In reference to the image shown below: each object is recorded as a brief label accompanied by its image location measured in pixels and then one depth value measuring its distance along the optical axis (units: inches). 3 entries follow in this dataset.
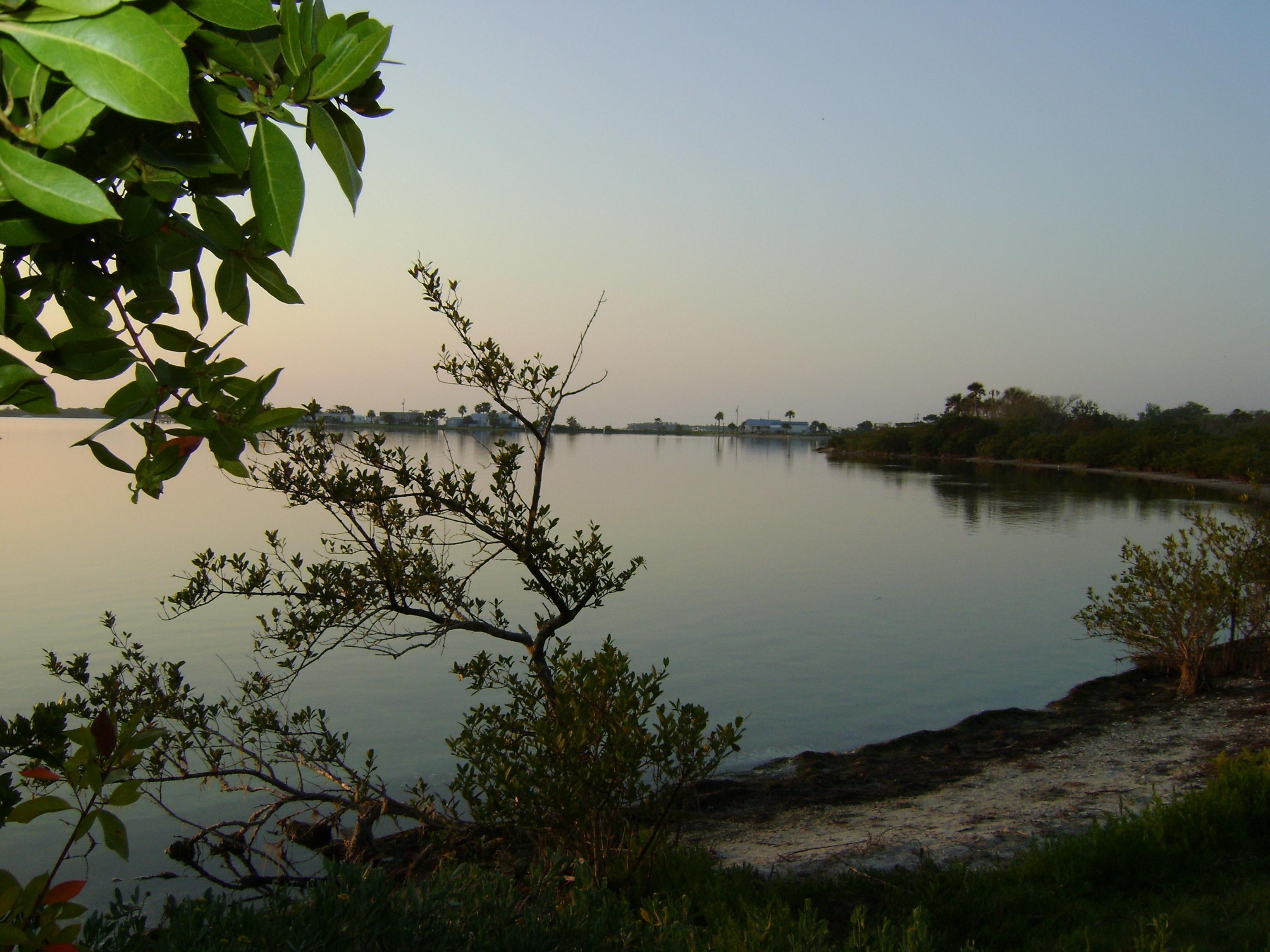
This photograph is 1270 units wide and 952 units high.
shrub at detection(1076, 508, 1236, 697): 455.5
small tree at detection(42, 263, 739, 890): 199.6
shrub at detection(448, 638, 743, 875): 196.1
